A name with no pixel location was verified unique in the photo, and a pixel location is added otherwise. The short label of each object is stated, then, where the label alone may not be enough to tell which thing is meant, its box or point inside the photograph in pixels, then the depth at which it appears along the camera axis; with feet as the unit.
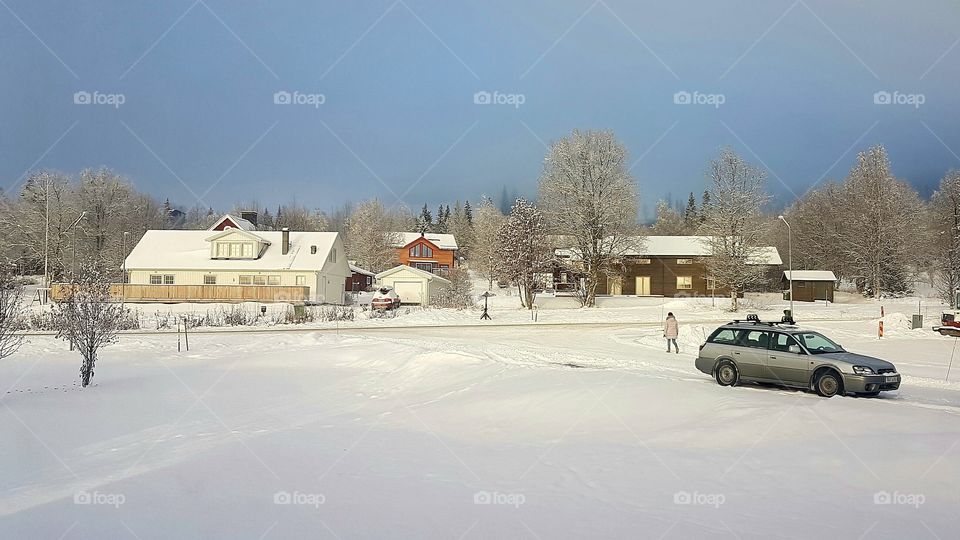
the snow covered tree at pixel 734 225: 173.37
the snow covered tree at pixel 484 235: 294.05
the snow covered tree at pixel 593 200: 174.70
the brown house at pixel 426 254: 297.94
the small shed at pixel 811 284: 221.25
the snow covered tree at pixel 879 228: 212.23
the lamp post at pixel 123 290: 167.02
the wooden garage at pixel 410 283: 196.44
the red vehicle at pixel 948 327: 109.91
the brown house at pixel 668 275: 220.02
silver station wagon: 48.32
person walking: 86.07
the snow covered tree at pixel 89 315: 59.52
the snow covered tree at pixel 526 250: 177.17
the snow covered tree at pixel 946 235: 180.75
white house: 185.68
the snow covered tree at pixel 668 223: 356.79
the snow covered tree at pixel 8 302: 53.62
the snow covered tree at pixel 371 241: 302.45
